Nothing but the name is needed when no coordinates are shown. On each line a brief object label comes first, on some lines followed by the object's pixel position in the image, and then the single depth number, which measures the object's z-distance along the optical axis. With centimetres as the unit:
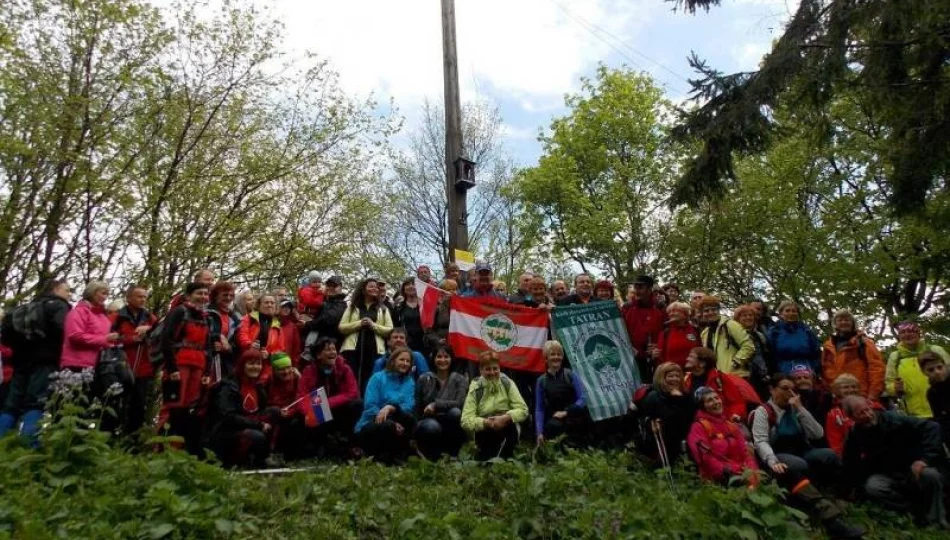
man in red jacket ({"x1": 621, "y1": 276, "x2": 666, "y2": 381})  889
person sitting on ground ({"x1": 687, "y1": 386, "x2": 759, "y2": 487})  635
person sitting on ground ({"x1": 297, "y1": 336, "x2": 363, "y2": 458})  777
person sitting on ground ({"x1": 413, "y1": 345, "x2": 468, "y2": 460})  736
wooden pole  1098
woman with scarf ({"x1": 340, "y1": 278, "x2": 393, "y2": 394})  849
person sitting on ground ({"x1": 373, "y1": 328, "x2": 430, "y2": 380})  805
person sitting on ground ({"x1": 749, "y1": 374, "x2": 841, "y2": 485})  679
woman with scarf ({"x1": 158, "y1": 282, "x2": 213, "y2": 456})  706
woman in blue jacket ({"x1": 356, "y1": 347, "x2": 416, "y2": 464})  730
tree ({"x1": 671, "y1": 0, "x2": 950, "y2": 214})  678
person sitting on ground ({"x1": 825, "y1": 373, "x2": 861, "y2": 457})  703
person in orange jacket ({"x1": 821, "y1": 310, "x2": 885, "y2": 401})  785
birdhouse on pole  1125
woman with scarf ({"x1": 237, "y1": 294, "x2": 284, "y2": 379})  780
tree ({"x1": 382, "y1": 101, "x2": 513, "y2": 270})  3059
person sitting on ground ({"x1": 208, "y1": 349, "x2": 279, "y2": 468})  700
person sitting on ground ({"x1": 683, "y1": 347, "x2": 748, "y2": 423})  712
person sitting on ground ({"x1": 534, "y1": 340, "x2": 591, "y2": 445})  765
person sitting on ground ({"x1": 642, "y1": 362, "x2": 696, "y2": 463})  699
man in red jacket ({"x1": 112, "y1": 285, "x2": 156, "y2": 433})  747
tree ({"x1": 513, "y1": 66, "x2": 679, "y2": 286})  2595
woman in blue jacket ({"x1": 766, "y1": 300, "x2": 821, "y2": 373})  800
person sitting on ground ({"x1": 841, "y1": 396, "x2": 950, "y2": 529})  654
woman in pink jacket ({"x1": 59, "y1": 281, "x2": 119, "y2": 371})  677
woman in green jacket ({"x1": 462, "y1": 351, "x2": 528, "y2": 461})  719
